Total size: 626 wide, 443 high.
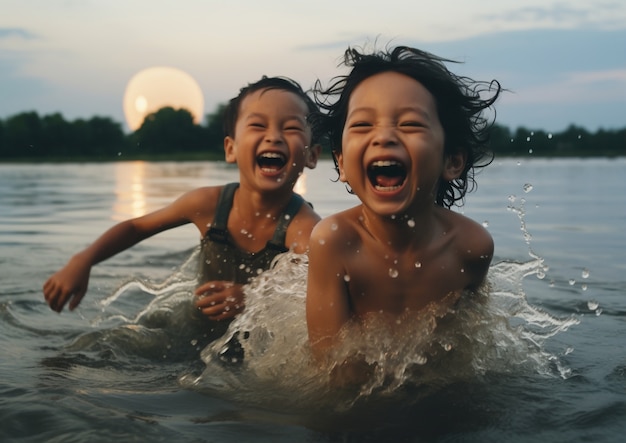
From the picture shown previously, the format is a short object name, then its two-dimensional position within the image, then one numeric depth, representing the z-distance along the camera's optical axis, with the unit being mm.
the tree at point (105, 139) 50500
